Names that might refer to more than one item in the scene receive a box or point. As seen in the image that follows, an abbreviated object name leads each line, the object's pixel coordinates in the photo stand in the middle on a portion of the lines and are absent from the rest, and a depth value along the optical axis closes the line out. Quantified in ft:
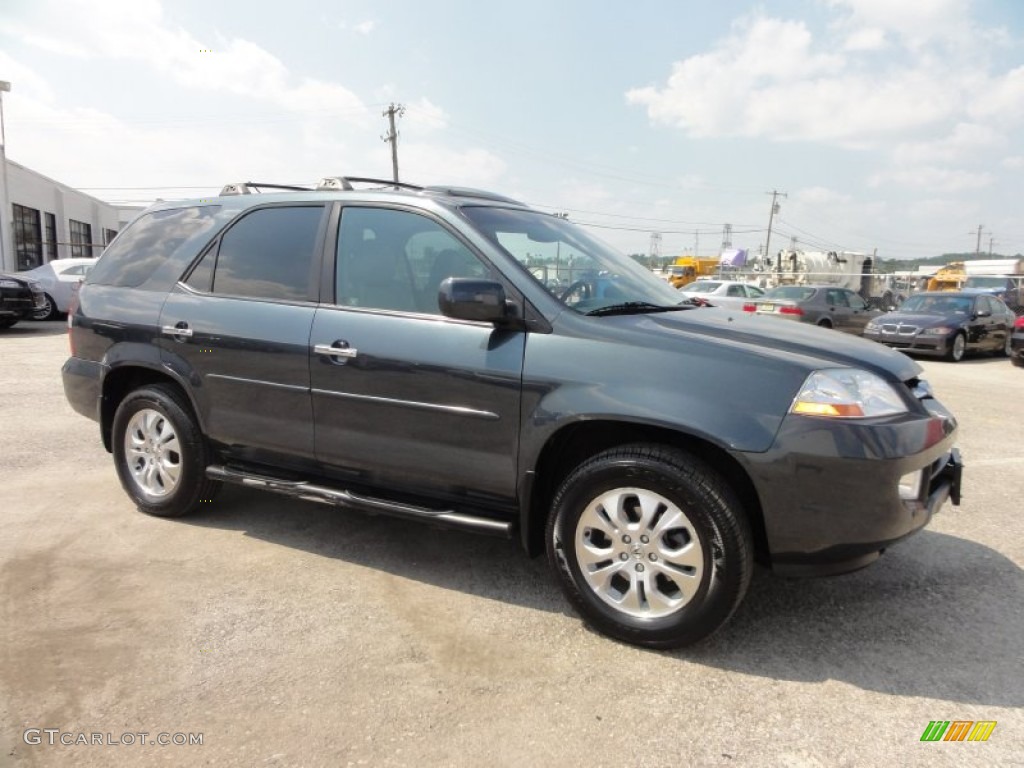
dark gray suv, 8.52
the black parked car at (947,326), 46.39
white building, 90.64
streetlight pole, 87.76
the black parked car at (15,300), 43.45
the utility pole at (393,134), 129.70
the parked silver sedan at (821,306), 53.21
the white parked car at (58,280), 51.24
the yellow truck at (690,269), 143.23
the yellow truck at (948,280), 105.81
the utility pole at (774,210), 237.66
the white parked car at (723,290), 62.08
